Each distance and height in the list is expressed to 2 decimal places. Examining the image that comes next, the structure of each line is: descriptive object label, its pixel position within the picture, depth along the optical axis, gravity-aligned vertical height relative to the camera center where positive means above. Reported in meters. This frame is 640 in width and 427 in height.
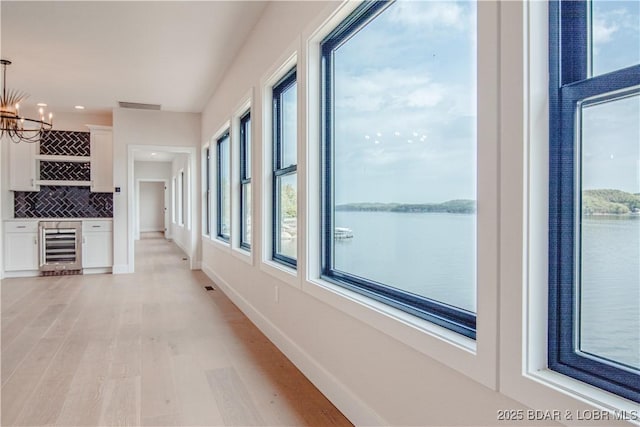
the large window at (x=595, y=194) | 1.01 +0.04
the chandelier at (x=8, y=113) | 4.59 +1.10
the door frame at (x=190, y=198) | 7.12 +0.22
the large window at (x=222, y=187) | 6.03 +0.36
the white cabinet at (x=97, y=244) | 6.97 -0.55
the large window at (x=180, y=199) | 11.12 +0.35
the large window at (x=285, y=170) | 3.29 +0.33
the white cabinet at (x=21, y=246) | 6.53 -0.54
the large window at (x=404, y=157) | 1.58 +0.25
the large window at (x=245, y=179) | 4.68 +0.36
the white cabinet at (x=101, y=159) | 7.16 +0.91
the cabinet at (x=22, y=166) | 6.71 +0.74
